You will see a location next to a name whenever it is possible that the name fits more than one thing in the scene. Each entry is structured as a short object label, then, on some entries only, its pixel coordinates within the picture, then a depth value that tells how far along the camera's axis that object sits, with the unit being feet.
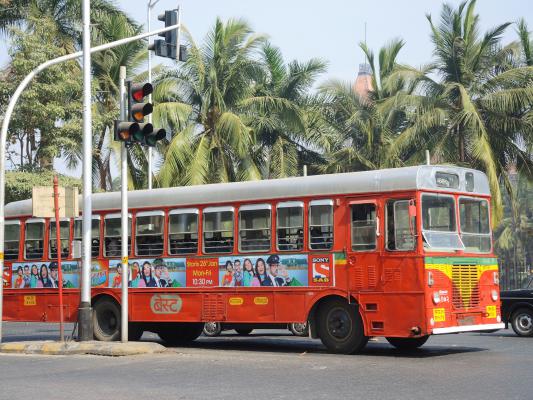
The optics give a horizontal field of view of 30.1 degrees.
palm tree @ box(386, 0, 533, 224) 111.65
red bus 56.29
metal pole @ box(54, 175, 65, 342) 62.64
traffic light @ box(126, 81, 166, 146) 61.57
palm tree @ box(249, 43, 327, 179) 123.85
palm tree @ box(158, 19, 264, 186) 118.01
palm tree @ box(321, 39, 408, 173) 124.98
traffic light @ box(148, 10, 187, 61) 62.95
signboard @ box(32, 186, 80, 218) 63.77
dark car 76.02
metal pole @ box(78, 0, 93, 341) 63.36
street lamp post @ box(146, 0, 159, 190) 110.44
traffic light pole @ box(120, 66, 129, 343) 63.46
